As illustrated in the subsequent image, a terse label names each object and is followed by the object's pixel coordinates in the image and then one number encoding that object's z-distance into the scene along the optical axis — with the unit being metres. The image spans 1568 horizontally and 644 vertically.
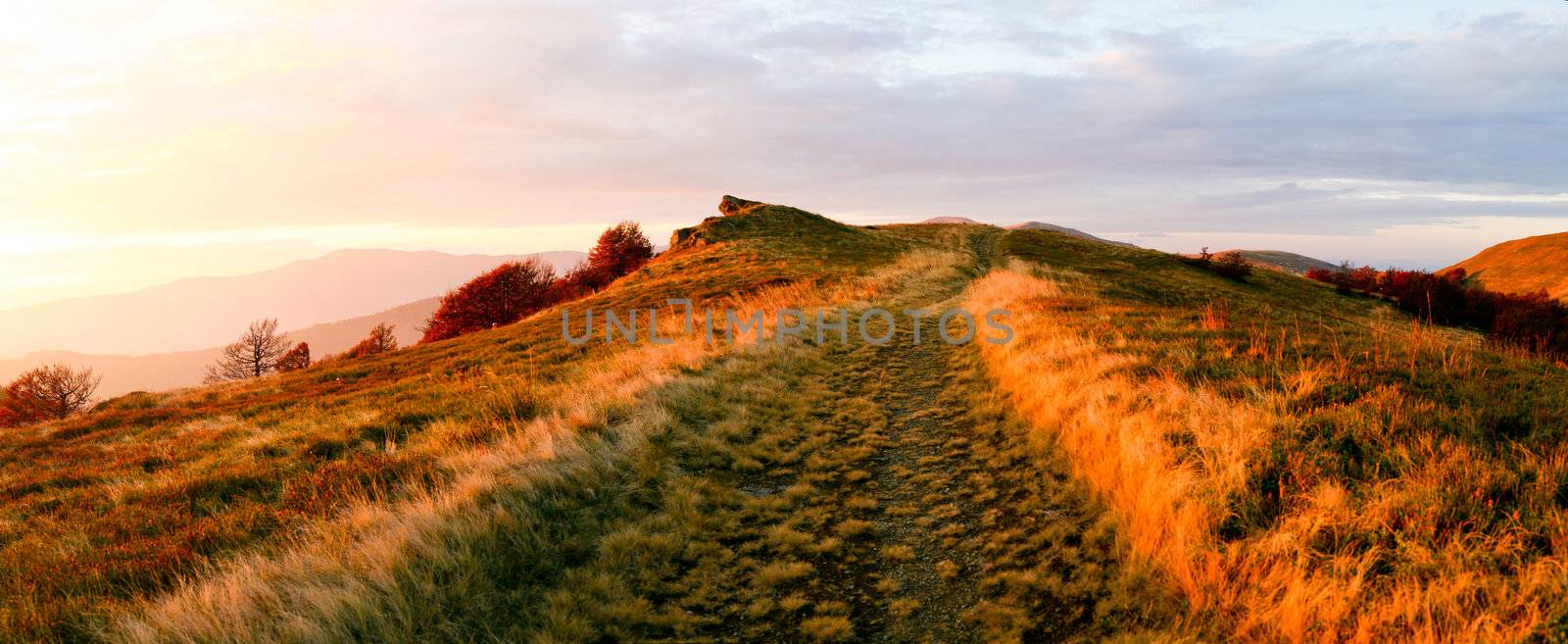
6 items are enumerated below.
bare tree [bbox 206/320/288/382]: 54.00
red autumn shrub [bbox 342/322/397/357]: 53.12
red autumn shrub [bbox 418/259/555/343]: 56.12
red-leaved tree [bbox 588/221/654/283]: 66.50
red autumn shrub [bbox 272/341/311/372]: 59.84
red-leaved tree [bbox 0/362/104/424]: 45.38
